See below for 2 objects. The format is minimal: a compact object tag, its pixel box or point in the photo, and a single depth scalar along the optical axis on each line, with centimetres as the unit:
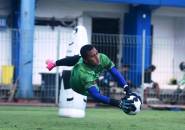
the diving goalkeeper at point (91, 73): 1931
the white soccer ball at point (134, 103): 1837
